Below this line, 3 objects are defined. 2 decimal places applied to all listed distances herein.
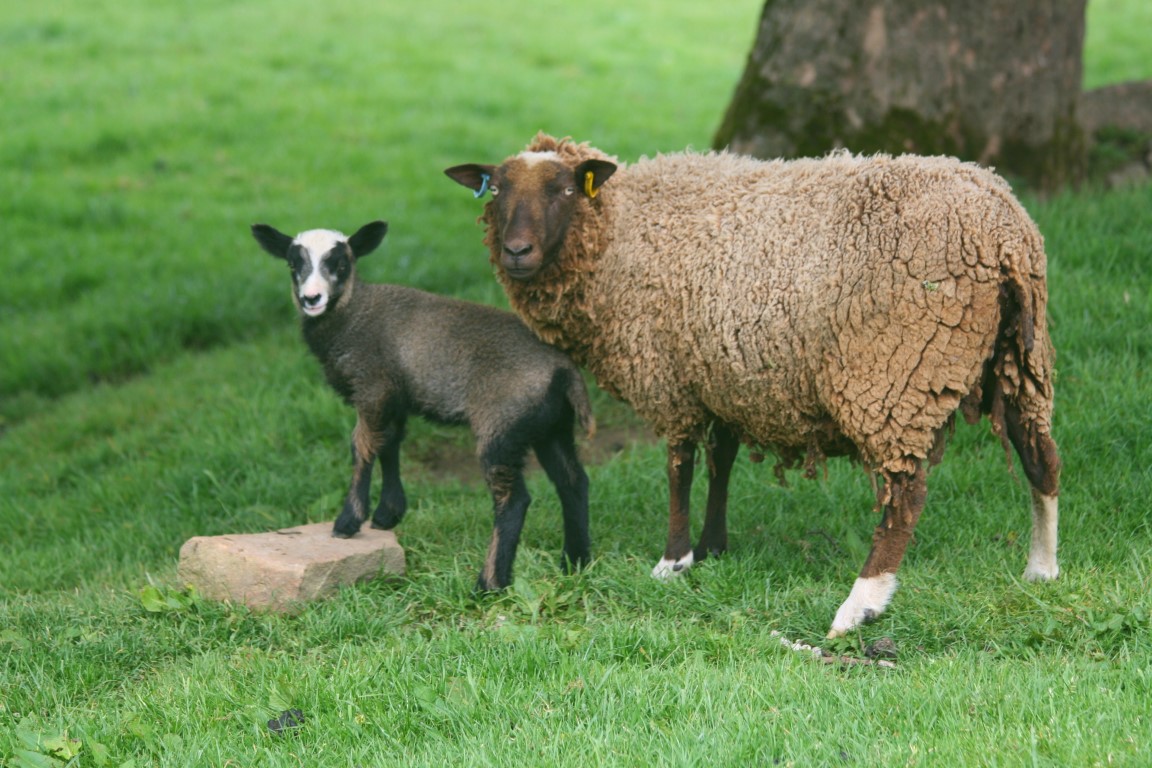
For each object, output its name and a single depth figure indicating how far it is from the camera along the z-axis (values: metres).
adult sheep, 9.40
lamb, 10.91
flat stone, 10.66
